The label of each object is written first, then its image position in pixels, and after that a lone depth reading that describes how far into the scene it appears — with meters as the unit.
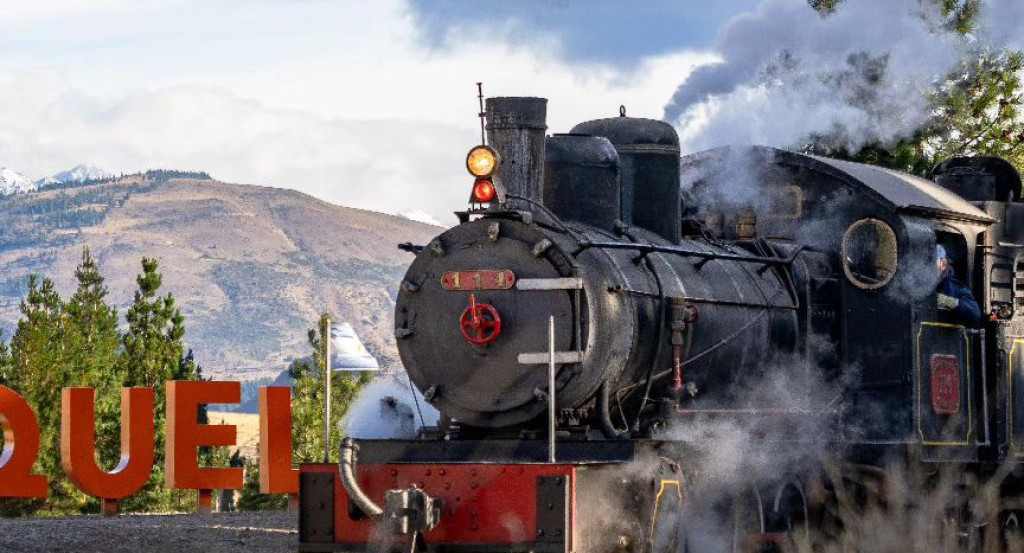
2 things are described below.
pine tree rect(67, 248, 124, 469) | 41.56
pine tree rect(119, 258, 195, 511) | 49.91
